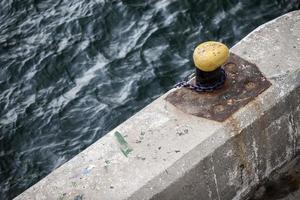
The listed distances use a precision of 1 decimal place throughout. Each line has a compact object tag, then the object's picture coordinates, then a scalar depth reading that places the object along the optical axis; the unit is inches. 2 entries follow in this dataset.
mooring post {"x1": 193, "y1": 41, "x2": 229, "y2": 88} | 153.9
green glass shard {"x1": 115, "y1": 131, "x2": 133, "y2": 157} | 153.3
